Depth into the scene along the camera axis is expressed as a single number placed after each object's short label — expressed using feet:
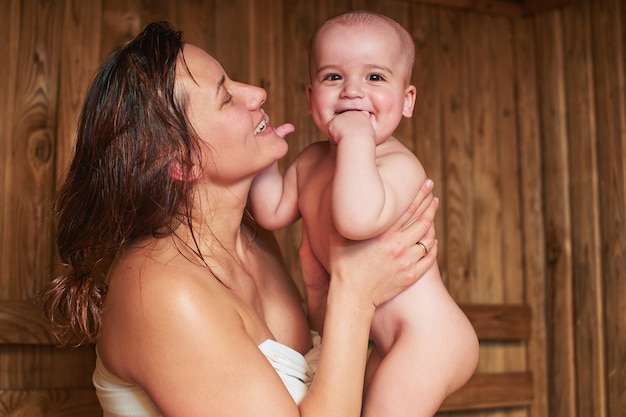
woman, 5.71
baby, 6.20
